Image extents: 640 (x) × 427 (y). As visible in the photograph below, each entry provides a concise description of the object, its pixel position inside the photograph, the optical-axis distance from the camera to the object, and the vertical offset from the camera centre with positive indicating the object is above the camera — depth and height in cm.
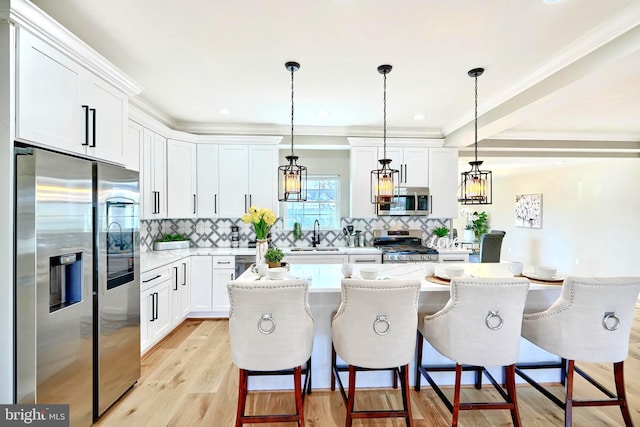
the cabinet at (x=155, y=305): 311 -98
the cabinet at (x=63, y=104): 164 +64
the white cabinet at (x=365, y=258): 440 -63
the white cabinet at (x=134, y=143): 301 +73
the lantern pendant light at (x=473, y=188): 266 +21
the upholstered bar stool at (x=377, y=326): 182 -67
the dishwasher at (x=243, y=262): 429 -68
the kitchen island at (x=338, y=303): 246 -84
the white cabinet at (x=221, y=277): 423 -87
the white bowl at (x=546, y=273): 246 -47
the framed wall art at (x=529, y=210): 817 +7
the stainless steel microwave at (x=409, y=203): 467 +14
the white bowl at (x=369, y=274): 225 -44
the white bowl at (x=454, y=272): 241 -45
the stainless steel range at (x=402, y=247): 436 -51
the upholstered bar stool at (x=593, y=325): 190 -69
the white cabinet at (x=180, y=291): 375 -98
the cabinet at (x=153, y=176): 359 +42
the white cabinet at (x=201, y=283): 420 -94
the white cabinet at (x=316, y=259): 434 -64
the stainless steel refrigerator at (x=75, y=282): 162 -42
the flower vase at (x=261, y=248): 278 -32
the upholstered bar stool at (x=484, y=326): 187 -69
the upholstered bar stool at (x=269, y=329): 175 -67
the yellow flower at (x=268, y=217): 272 -4
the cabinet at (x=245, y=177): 454 +50
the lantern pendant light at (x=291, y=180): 258 +26
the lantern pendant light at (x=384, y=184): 254 +23
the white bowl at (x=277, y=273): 226 -44
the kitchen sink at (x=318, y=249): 449 -54
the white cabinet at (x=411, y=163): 471 +73
